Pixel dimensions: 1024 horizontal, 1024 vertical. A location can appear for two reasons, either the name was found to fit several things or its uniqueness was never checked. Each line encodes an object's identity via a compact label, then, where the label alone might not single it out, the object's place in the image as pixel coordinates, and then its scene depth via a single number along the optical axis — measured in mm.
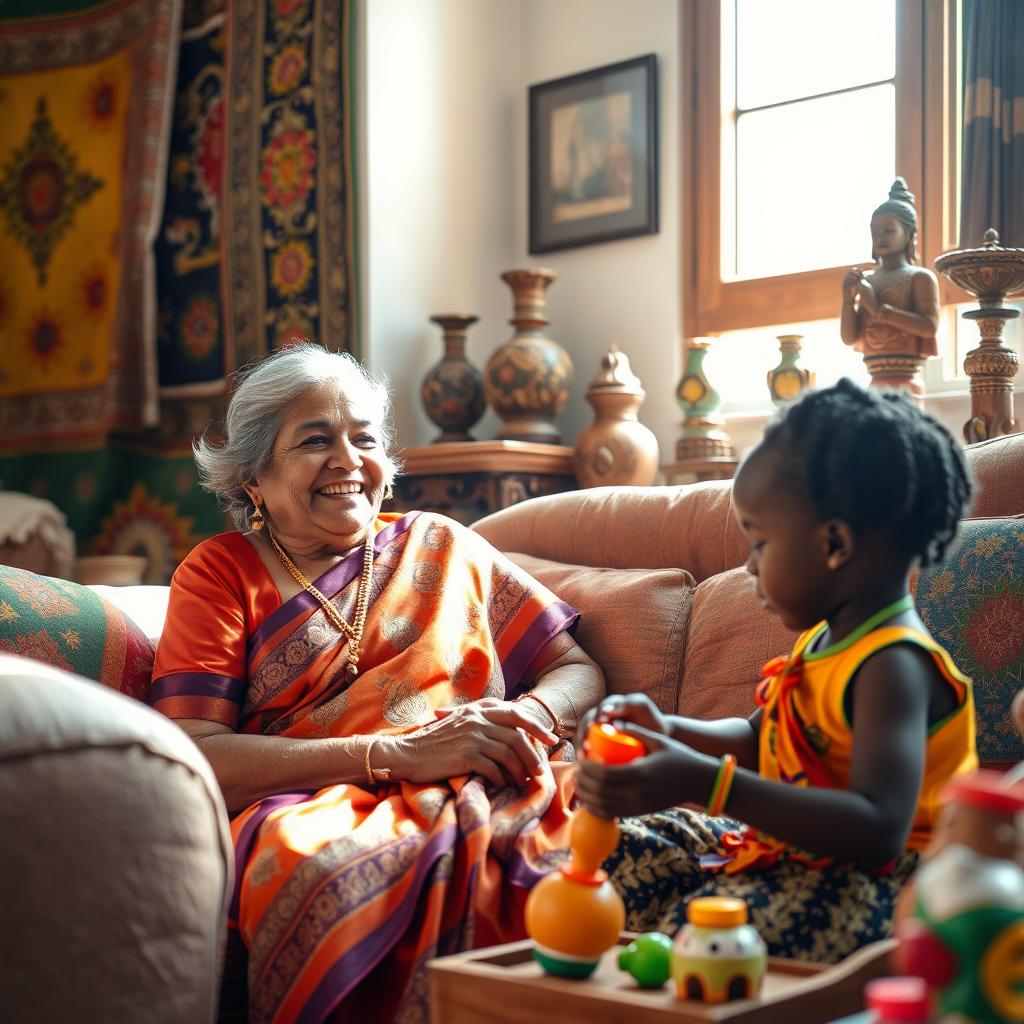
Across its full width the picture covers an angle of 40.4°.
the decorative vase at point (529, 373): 3879
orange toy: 1165
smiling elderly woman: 1657
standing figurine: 2654
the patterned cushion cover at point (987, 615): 1848
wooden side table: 3723
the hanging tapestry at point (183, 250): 4223
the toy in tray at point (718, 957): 1073
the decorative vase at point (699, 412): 3652
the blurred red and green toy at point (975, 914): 819
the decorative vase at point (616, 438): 3711
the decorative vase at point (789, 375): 3240
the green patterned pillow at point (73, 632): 1972
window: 3531
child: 1244
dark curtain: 3211
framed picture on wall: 4098
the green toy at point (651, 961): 1142
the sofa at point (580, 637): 1163
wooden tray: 1072
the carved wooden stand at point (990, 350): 2537
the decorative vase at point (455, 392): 3984
